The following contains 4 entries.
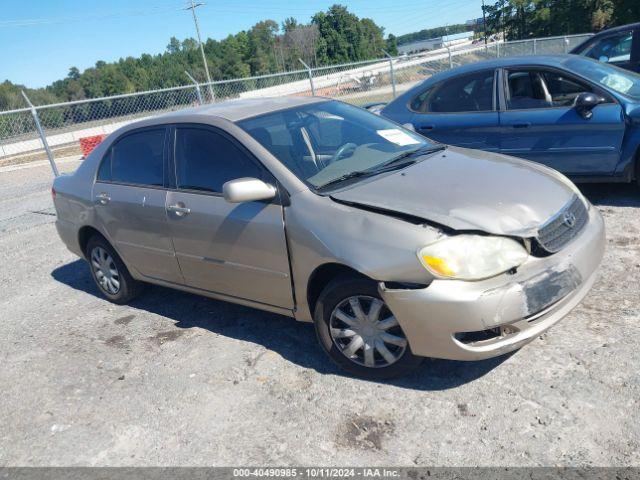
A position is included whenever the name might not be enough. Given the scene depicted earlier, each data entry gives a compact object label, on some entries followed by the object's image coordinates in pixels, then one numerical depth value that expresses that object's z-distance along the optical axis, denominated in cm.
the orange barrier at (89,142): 1636
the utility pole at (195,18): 5168
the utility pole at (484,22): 4256
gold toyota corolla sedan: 285
